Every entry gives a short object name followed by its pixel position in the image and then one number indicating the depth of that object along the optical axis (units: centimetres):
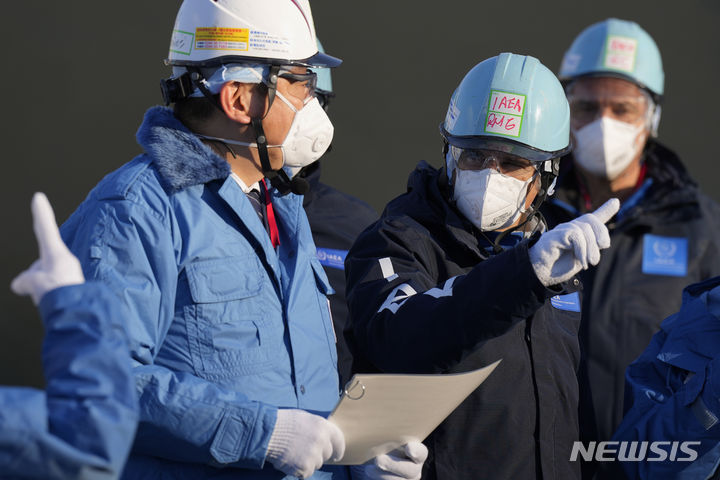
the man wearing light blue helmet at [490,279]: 668
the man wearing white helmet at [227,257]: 659
